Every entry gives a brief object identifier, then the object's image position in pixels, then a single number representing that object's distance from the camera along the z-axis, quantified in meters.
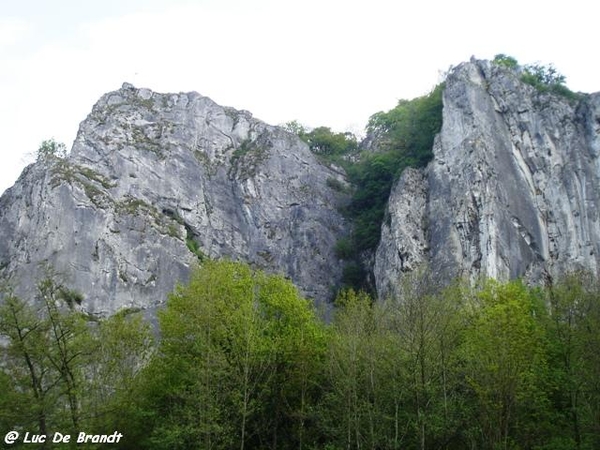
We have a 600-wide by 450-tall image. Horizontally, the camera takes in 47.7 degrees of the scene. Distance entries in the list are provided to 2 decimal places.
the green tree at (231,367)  24.88
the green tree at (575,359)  24.80
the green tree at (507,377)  22.53
